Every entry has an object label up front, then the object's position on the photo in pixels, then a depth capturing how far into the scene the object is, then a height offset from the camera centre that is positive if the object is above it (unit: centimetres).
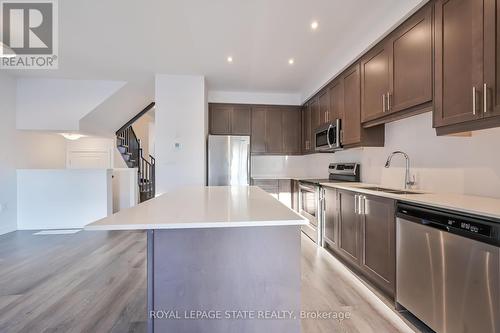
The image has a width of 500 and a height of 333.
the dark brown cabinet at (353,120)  286 +60
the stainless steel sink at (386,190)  215 -24
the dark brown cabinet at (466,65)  137 +66
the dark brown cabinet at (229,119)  486 +99
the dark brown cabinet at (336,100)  332 +98
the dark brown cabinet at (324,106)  382 +101
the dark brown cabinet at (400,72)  187 +89
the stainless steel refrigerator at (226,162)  429 +7
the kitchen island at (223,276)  114 -56
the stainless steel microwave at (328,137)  336 +45
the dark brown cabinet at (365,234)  190 -68
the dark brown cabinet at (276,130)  496 +77
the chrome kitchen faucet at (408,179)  230 -14
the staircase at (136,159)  668 +20
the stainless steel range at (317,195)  328 -45
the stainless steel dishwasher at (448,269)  117 -62
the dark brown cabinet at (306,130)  466 +75
